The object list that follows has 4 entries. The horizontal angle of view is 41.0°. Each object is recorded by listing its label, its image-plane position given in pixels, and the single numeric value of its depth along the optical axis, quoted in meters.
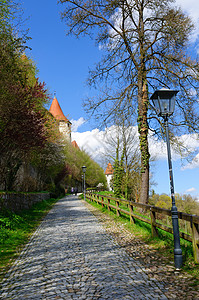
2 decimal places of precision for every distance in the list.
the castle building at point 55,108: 71.25
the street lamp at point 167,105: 5.45
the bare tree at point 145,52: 11.59
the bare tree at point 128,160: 27.34
